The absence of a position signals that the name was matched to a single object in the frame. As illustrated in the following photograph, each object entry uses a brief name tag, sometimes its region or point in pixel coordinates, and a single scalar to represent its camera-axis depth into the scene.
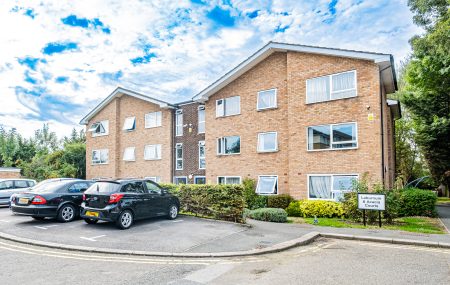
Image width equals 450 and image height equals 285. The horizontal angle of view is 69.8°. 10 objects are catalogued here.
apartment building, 15.30
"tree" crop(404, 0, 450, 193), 20.59
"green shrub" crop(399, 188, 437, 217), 15.12
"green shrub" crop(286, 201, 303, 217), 15.52
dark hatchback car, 9.77
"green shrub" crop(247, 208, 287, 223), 12.97
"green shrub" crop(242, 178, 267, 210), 17.27
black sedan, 10.73
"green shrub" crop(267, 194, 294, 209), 16.50
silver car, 16.27
